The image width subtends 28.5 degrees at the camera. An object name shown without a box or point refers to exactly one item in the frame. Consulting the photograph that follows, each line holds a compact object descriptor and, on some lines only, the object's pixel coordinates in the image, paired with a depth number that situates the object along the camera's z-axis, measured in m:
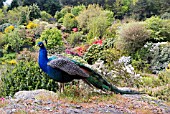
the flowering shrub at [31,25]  26.00
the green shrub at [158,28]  17.70
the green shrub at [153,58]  15.75
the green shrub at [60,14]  31.22
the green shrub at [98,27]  23.00
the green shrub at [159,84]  6.89
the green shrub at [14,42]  22.03
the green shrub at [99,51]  16.93
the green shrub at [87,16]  25.36
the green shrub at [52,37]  19.22
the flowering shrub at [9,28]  24.79
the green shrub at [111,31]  22.19
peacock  4.75
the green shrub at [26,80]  8.12
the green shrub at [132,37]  17.17
